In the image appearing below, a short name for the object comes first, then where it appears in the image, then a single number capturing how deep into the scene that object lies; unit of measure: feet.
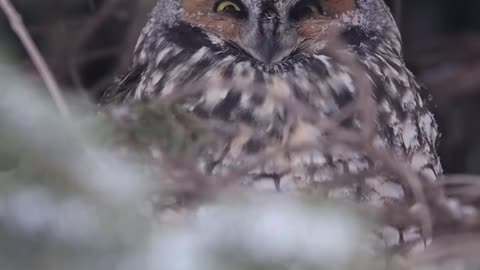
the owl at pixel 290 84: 11.22
